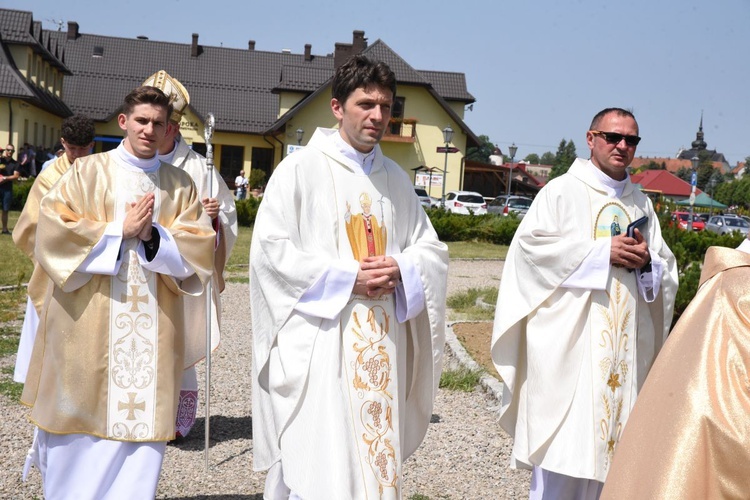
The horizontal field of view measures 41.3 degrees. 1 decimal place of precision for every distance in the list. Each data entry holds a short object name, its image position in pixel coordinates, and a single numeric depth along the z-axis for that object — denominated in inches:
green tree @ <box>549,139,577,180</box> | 5970.5
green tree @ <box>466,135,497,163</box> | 5124.5
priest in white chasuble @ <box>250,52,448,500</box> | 169.0
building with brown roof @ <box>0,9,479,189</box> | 1724.9
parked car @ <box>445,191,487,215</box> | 1545.8
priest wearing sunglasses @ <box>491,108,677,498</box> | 199.6
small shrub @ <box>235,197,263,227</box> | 1104.8
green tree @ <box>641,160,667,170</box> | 5840.1
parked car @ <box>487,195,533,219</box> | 1571.1
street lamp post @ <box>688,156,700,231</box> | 938.0
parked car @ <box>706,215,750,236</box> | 1760.6
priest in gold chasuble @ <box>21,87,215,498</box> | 185.3
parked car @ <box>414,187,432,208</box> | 1433.3
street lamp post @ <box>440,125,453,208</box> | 1311.9
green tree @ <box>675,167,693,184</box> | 4593.0
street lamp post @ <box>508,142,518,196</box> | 1582.2
